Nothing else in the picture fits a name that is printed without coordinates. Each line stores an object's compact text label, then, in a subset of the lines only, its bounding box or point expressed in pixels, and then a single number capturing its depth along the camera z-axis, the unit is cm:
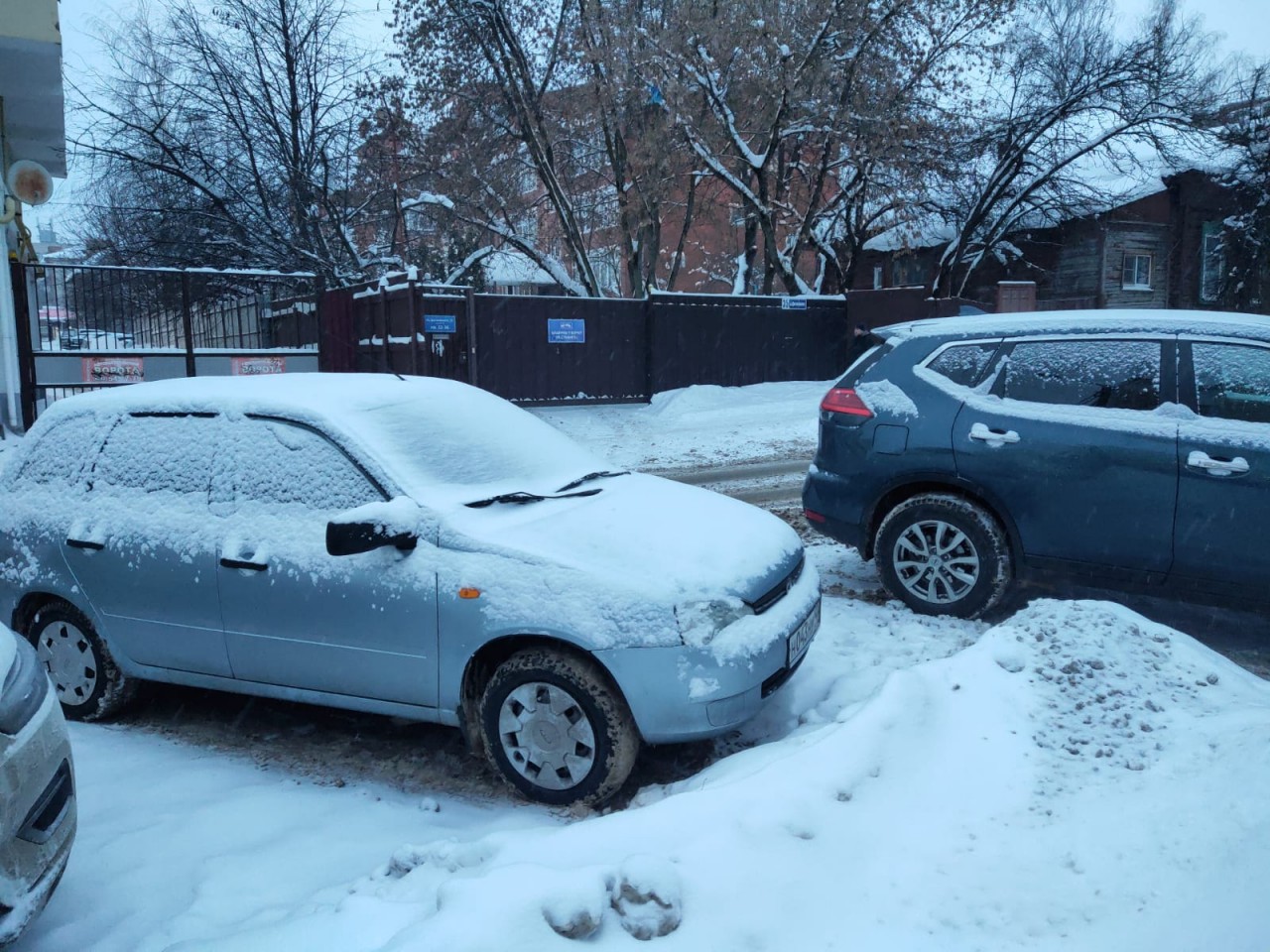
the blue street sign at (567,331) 1623
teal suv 466
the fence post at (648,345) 1733
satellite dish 1250
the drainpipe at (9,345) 1174
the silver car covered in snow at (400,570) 349
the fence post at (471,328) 1486
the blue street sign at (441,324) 1455
